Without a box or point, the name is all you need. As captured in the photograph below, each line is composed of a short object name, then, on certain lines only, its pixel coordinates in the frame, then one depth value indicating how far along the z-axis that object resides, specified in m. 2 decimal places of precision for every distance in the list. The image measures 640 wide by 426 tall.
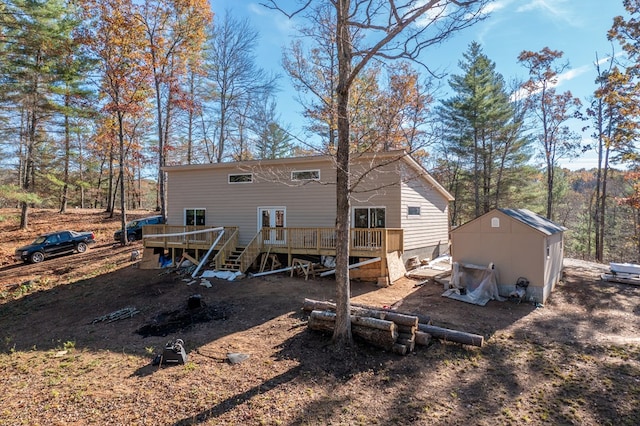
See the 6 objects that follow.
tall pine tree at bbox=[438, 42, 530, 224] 20.33
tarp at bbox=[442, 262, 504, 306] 8.62
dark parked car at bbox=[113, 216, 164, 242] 17.89
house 11.41
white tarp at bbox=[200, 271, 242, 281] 10.93
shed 8.42
